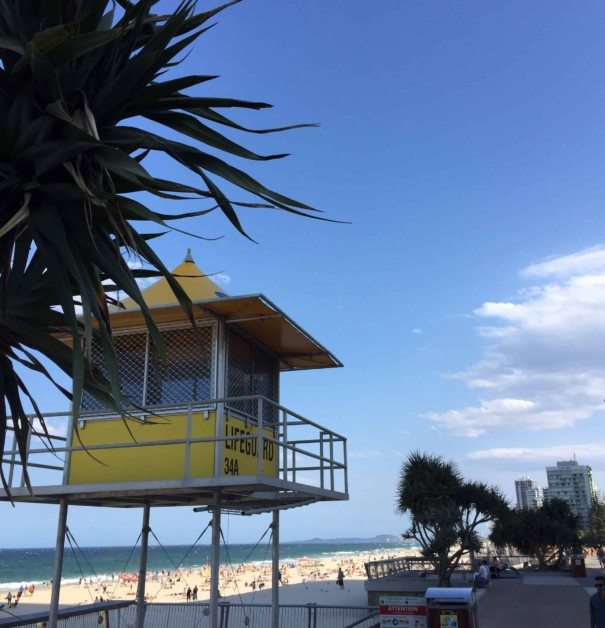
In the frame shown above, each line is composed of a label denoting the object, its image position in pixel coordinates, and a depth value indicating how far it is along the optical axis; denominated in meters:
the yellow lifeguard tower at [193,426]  10.30
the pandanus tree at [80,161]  3.88
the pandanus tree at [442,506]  26.45
